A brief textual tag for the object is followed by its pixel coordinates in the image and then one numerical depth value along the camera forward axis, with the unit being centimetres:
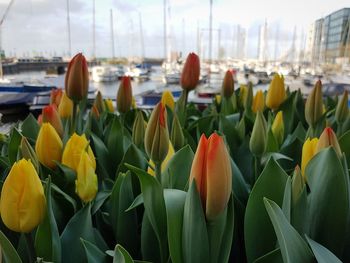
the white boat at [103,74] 3381
